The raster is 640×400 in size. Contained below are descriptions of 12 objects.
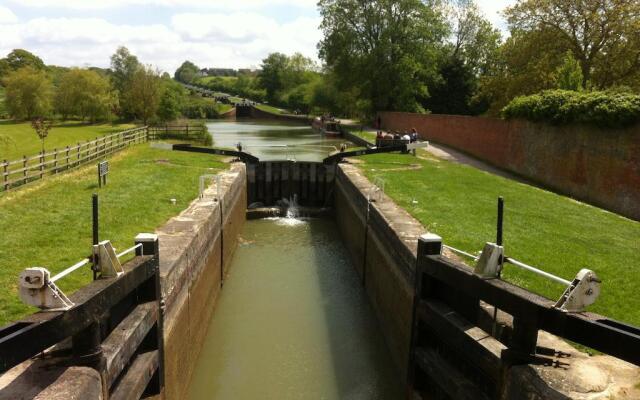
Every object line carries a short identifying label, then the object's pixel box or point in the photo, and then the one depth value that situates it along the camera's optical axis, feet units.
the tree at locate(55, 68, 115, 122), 156.46
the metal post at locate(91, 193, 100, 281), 16.32
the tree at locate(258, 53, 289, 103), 360.28
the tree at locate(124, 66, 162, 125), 128.16
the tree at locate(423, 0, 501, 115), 153.17
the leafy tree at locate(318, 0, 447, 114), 143.33
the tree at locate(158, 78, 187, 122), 133.28
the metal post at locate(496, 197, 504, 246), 17.88
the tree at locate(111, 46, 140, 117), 210.59
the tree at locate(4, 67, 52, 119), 145.28
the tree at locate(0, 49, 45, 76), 294.35
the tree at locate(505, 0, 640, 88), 79.71
